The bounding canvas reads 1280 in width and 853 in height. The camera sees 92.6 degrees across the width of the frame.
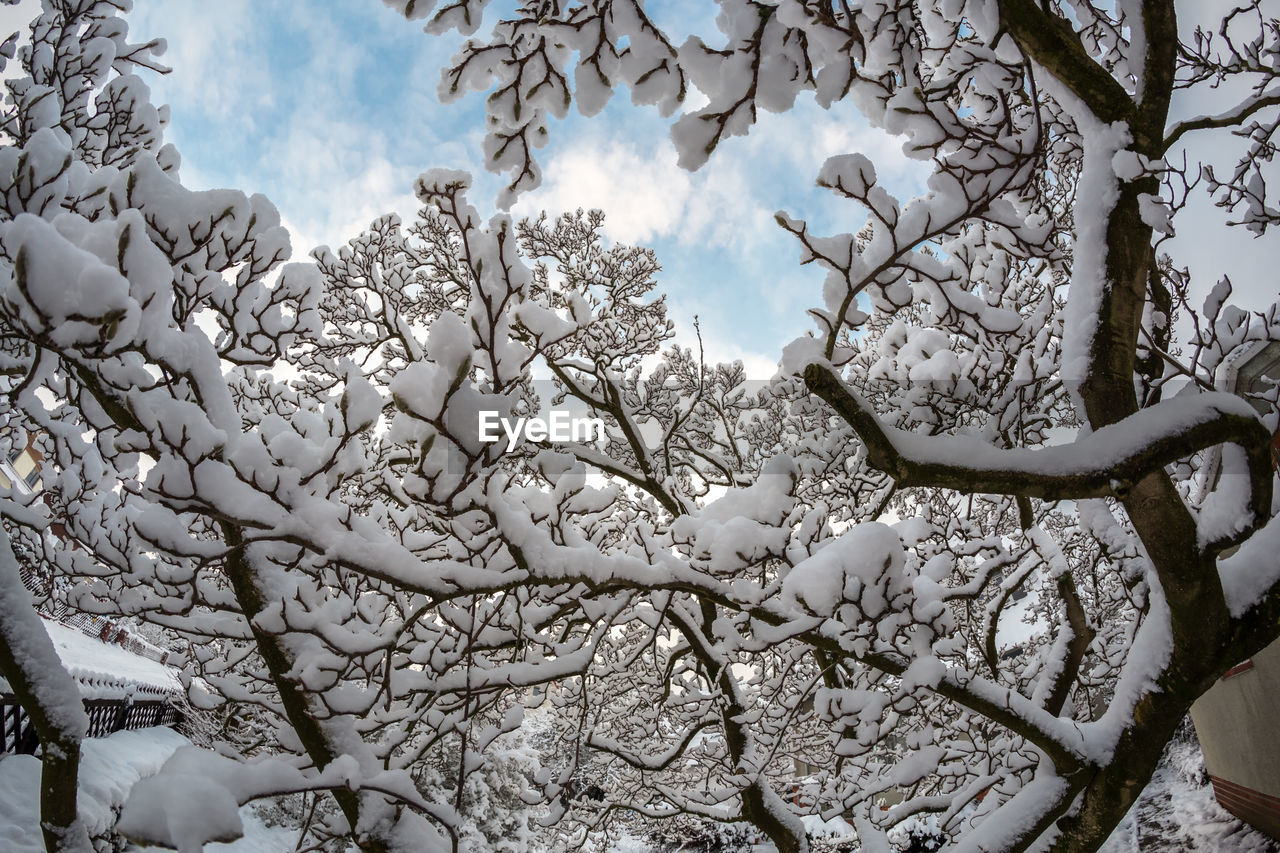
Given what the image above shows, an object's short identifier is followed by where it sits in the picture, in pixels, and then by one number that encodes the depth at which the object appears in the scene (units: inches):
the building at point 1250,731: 254.2
